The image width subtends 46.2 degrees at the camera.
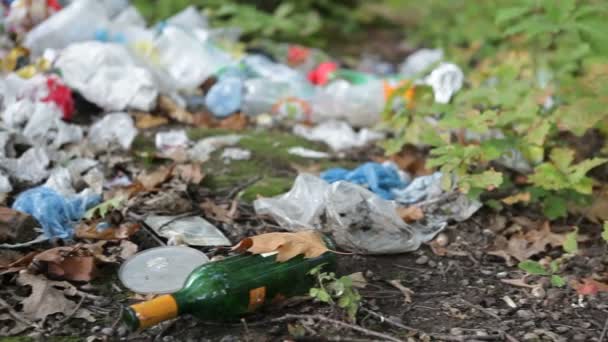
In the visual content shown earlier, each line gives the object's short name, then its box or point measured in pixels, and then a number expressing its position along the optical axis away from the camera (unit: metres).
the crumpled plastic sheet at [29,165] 2.62
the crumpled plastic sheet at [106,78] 3.44
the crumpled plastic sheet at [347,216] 2.35
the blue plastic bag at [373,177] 2.73
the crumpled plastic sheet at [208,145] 3.05
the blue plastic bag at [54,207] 2.25
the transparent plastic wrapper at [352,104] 3.69
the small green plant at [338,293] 1.88
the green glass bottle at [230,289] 1.70
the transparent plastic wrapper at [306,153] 3.23
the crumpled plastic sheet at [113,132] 3.04
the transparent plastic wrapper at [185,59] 3.89
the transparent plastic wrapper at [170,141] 3.14
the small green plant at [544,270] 2.21
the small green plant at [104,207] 2.31
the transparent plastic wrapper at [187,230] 2.28
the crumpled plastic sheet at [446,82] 2.99
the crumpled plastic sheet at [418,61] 4.66
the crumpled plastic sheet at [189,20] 4.42
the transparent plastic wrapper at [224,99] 3.69
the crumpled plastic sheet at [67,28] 3.80
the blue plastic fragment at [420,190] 2.72
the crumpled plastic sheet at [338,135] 3.43
